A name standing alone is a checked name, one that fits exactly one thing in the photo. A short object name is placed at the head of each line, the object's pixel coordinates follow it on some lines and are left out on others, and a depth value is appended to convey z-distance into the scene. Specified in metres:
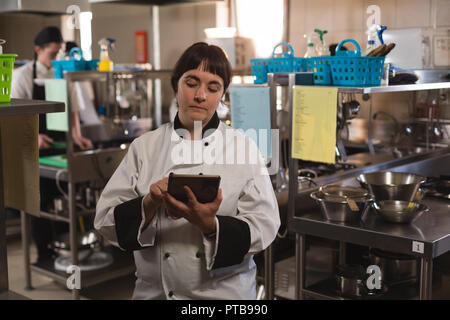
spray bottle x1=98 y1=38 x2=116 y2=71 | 3.52
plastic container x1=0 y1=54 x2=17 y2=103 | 1.42
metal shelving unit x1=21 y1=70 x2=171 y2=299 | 3.34
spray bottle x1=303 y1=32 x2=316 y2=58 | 2.77
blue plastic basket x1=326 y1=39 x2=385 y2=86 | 2.23
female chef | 1.53
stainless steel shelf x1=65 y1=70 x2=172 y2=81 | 3.24
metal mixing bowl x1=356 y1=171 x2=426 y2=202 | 2.49
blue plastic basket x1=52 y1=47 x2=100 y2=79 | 3.47
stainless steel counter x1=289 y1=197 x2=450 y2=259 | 2.11
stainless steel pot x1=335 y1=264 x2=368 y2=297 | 2.40
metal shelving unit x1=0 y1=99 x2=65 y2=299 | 1.33
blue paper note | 2.37
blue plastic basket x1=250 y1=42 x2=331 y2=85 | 2.63
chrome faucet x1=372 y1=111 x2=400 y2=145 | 3.85
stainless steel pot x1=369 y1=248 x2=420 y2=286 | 2.59
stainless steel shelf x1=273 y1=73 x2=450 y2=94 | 2.17
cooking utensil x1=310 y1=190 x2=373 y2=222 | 2.29
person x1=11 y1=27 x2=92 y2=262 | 3.88
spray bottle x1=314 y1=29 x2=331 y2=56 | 2.77
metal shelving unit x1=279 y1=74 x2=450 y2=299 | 2.12
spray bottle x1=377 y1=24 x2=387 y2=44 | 2.58
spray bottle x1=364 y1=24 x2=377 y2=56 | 2.48
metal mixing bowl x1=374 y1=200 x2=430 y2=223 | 2.27
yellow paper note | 2.15
